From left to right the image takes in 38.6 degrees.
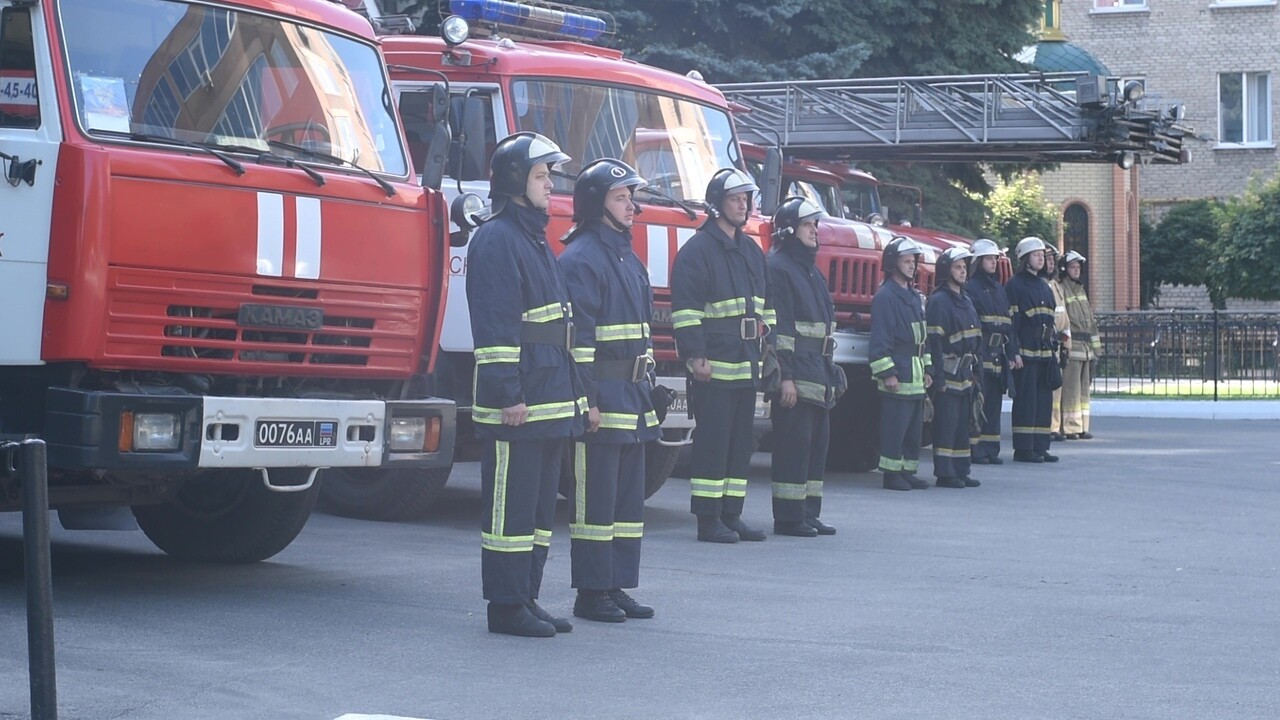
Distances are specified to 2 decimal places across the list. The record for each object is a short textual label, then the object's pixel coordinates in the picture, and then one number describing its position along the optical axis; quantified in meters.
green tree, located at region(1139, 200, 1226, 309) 42.56
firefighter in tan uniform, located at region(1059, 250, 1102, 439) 19.05
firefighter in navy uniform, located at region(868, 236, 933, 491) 13.70
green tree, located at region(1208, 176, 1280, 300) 34.72
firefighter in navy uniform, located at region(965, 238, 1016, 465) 15.99
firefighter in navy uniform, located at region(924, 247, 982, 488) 14.59
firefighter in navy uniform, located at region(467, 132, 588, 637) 7.34
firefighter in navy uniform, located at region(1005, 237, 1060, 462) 17.02
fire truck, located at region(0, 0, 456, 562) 7.17
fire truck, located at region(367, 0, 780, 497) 10.65
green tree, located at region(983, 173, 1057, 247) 40.62
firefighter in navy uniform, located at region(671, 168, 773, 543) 10.30
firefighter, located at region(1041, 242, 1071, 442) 17.91
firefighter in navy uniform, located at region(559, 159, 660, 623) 7.83
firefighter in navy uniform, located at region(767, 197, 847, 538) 11.06
